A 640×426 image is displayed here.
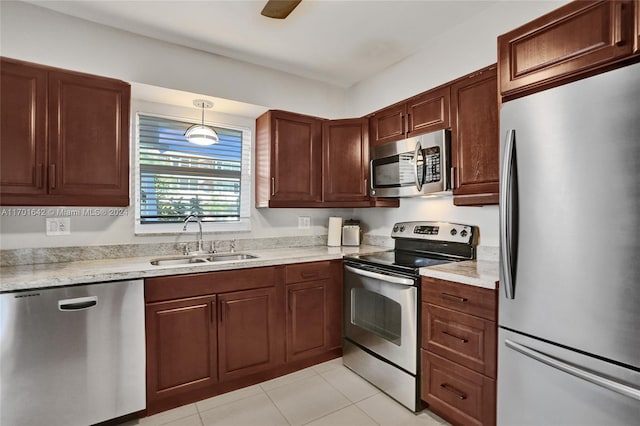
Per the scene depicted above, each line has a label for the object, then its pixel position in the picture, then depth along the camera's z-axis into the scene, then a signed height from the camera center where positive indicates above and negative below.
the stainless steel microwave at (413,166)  2.22 +0.36
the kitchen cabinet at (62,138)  1.80 +0.46
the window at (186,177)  2.58 +0.31
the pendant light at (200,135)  2.48 +0.62
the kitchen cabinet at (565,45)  1.27 +0.75
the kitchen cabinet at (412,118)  2.28 +0.77
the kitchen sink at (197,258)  2.43 -0.38
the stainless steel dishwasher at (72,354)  1.61 -0.79
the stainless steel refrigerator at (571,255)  1.15 -0.17
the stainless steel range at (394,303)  2.04 -0.66
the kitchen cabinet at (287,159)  2.77 +0.48
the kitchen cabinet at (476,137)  1.94 +0.49
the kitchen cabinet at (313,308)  2.49 -0.79
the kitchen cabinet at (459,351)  1.65 -0.79
